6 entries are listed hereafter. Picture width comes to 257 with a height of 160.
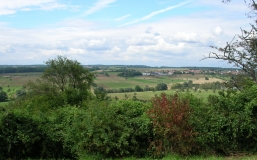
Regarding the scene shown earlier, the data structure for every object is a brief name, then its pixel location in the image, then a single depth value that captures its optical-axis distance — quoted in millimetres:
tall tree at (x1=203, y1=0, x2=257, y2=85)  12484
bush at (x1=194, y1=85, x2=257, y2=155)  7938
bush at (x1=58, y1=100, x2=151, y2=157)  8055
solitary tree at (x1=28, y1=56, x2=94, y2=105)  38406
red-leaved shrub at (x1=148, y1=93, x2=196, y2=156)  7980
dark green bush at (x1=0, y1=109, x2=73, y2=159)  8789
